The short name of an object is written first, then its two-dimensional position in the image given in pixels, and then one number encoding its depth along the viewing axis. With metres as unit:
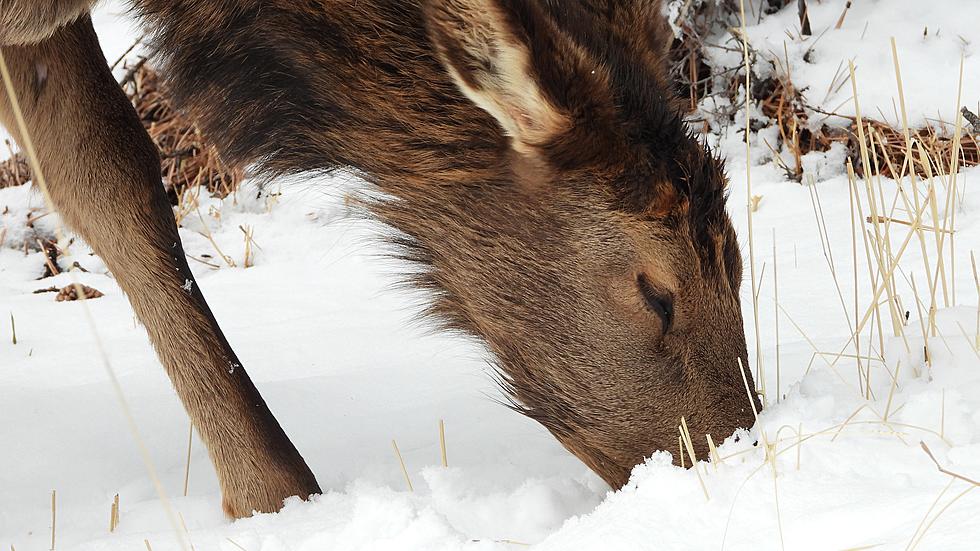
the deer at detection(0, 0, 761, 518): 5.94
